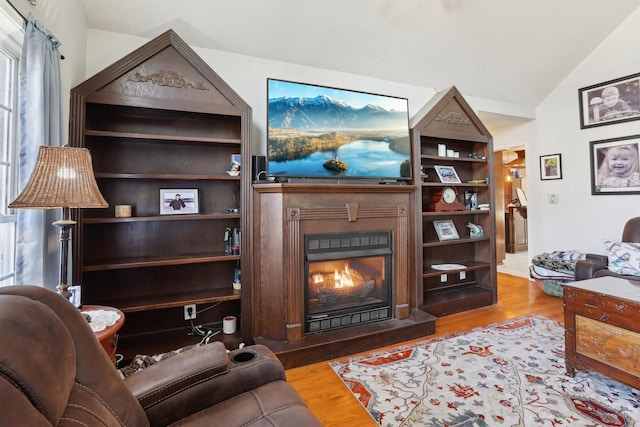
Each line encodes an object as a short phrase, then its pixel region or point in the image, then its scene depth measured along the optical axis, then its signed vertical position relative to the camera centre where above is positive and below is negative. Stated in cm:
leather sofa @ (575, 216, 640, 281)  300 -49
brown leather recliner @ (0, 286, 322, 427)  54 -48
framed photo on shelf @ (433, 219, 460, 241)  348 -16
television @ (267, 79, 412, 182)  253 +79
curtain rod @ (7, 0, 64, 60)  137 +102
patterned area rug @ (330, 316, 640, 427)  166 -112
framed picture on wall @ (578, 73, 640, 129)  353 +146
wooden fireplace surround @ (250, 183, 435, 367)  234 -38
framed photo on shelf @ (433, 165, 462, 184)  354 +53
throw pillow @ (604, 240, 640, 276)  284 -42
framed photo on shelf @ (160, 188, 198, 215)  245 +15
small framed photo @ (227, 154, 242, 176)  247 +46
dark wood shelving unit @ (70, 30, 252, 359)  214 +24
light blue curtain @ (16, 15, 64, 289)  142 +45
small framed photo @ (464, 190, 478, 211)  373 +22
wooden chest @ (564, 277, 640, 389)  170 -70
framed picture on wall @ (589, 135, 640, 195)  354 +64
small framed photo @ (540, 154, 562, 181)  427 +75
